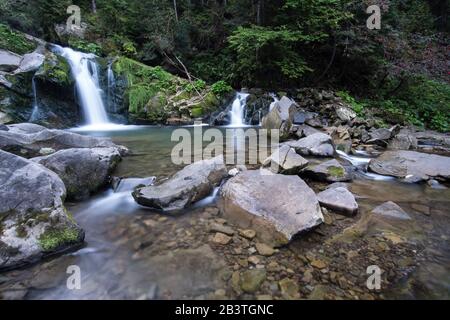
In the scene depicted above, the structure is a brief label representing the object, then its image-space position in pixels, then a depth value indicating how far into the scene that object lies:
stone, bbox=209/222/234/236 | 2.90
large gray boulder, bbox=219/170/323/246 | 2.77
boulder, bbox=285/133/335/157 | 5.34
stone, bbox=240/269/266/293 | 2.14
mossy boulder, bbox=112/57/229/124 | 10.80
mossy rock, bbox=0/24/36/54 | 10.50
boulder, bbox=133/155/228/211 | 3.35
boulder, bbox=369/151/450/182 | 4.42
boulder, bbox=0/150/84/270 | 2.31
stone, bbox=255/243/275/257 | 2.55
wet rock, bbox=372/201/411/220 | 3.19
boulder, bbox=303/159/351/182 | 4.25
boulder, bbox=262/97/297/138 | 7.34
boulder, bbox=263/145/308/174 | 4.11
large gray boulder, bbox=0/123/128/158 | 4.20
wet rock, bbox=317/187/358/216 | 3.22
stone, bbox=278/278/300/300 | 2.06
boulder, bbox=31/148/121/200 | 3.48
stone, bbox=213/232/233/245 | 2.76
